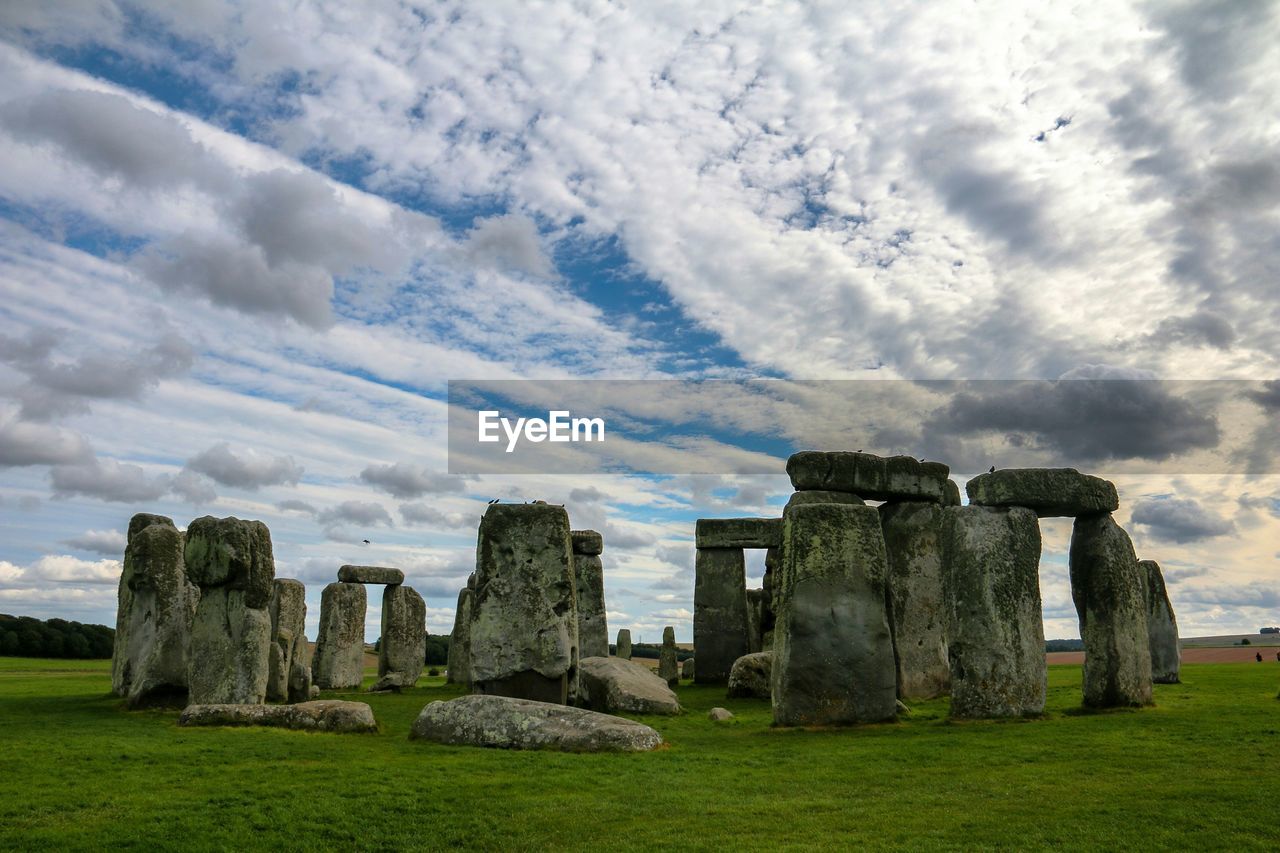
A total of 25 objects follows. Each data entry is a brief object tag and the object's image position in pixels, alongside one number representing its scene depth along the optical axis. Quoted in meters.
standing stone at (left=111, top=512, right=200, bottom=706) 15.95
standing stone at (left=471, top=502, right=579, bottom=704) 14.37
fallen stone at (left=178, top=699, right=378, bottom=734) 12.41
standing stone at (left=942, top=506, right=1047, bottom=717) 13.17
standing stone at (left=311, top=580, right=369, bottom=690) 25.19
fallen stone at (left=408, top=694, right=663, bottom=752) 11.11
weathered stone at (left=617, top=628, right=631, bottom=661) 32.44
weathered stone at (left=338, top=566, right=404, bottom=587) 26.36
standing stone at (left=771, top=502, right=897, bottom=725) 12.92
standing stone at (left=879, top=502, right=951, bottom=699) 18.62
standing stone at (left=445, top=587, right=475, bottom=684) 25.41
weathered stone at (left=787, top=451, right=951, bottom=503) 19.17
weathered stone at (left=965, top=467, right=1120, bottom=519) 13.59
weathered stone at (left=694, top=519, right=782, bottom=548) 24.64
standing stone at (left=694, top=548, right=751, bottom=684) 24.38
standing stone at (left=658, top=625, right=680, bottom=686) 26.84
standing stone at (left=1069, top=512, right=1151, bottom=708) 14.20
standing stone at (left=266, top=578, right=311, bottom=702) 16.94
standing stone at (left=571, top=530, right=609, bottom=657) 23.47
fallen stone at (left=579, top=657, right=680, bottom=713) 15.95
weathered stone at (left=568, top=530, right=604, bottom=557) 24.28
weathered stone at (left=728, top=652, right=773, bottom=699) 19.36
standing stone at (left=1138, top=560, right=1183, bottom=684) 19.56
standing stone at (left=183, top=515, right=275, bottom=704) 14.08
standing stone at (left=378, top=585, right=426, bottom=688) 25.94
